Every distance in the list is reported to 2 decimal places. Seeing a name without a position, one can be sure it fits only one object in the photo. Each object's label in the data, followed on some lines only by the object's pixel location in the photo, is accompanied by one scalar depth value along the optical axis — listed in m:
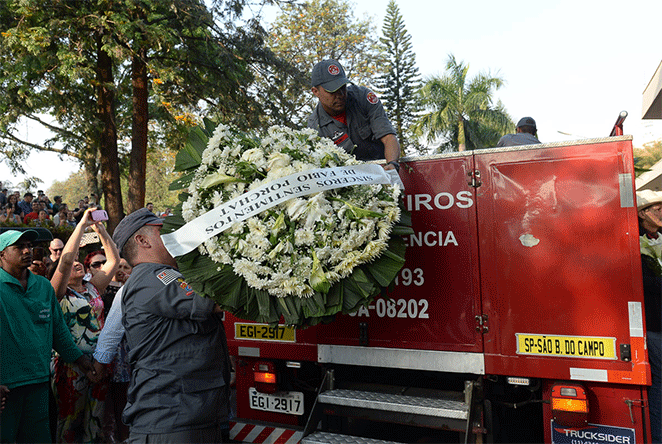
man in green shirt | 3.64
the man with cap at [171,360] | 2.83
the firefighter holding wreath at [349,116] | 4.11
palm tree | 30.19
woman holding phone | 4.40
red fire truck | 3.17
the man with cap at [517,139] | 5.16
